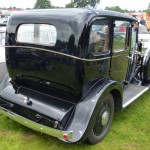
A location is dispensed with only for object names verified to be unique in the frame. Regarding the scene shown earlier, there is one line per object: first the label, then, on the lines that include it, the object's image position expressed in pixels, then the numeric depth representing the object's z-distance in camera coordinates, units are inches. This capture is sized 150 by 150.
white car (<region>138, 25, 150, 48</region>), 468.0
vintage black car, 122.6
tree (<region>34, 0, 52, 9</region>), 2369.6
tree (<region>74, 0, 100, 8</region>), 2078.9
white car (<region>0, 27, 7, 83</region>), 186.9
